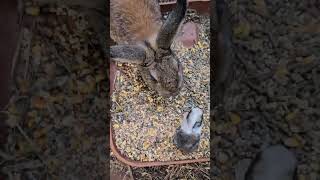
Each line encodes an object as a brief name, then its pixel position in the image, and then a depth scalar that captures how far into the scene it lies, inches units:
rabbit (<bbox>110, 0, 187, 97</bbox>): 43.7
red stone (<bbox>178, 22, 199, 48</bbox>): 43.6
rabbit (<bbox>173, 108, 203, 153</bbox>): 43.7
